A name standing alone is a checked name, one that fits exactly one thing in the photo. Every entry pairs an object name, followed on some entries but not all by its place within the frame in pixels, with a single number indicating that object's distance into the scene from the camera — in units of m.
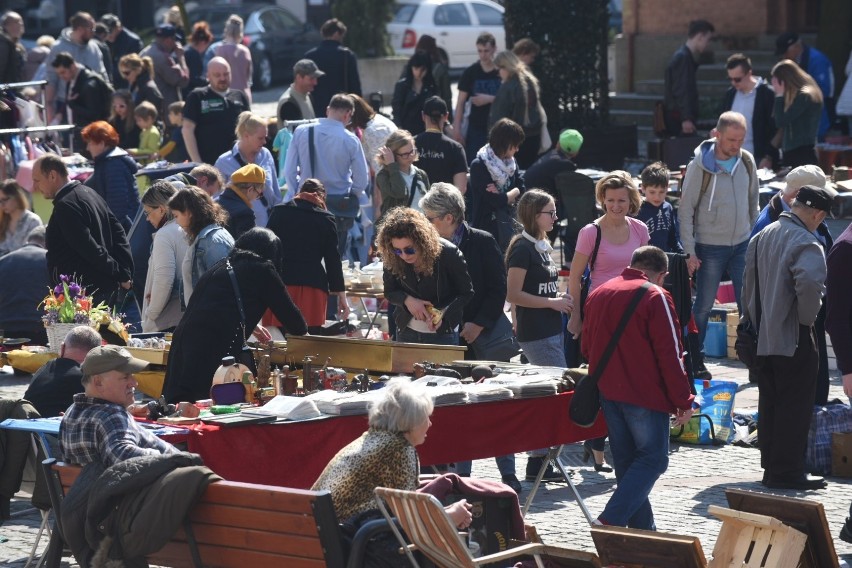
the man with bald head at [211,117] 30.67
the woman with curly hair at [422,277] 17.50
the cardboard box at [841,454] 18.34
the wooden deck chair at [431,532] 11.80
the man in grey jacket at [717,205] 23.05
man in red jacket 14.52
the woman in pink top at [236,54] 39.28
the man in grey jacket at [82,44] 40.34
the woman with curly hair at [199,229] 18.67
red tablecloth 14.28
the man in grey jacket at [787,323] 17.45
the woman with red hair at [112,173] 26.30
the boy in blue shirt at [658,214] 22.02
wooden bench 11.98
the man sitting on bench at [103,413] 13.19
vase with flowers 20.33
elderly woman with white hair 12.50
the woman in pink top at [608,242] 18.62
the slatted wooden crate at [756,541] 12.81
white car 61.62
